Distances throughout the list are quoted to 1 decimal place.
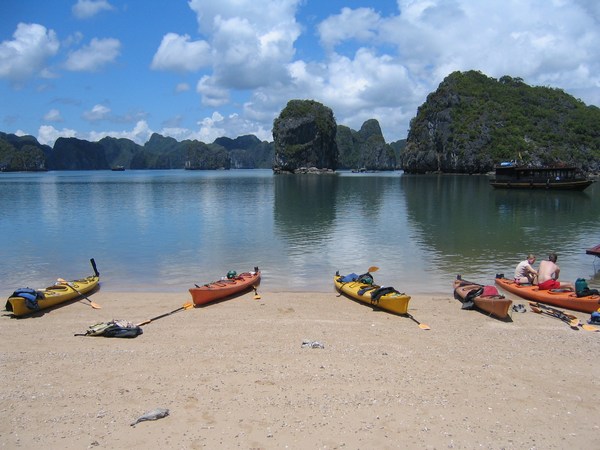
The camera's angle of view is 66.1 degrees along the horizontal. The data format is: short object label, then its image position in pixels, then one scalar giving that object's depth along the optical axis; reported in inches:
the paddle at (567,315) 461.1
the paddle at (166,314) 485.2
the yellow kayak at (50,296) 506.0
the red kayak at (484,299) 493.7
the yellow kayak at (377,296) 509.4
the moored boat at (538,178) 2699.3
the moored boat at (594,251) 705.6
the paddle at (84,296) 557.3
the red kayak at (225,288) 560.4
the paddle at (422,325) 466.0
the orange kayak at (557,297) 514.0
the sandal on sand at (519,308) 522.8
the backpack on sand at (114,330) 440.8
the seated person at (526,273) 607.2
